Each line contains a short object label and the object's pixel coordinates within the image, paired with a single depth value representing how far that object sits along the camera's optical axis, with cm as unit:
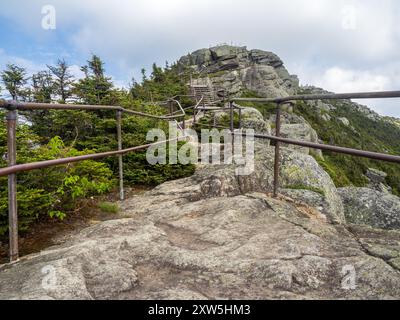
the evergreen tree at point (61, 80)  1277
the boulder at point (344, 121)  8994
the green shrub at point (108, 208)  404
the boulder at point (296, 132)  2470
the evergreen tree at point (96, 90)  1038
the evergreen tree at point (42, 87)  1337
